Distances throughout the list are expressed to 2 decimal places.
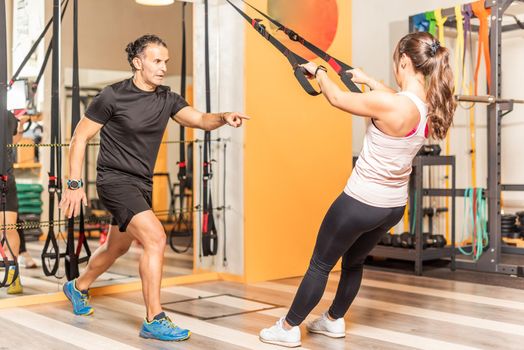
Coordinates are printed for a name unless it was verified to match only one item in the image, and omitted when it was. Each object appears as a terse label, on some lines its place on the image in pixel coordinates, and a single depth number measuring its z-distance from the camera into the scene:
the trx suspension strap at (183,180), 5.02
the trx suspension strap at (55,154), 4.16
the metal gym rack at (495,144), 5.17
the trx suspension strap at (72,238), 4.11
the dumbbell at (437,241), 5.48
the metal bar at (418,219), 5.20
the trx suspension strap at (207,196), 4.85
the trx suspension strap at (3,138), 3.82
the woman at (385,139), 2.79
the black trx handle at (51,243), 4.14
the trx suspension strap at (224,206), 4.92
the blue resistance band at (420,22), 5.68
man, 3.23
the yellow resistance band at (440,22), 5.53
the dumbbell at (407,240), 5.33
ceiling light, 4.80
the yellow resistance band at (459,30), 5.42
